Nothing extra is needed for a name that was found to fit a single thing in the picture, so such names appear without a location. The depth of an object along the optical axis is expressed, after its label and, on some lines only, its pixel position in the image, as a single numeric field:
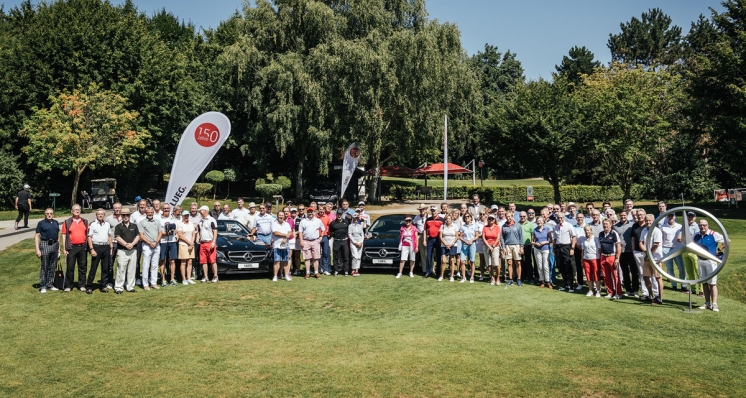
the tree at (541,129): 39.31
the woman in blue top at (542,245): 13.80
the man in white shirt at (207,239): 13.68
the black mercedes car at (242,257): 14.30
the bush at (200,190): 41.16
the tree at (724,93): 33.62
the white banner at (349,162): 21.28
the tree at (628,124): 36.12
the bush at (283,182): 42.90
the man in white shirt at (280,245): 14.32
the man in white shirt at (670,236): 12.84
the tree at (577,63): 72.81
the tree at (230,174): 44.50
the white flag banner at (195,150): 15.03
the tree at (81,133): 31.73
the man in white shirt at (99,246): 12.51
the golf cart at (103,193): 34.50
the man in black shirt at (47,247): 12.38
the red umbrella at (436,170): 51.44
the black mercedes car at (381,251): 15.41
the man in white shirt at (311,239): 14.78
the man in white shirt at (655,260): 12.05
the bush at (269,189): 40.88
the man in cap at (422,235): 15.48
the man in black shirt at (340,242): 14.98
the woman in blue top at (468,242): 14.55
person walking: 22.55
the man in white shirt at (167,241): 13.41
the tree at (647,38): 82.75
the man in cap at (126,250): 12.50
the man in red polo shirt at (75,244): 12.44
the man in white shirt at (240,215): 16.33
